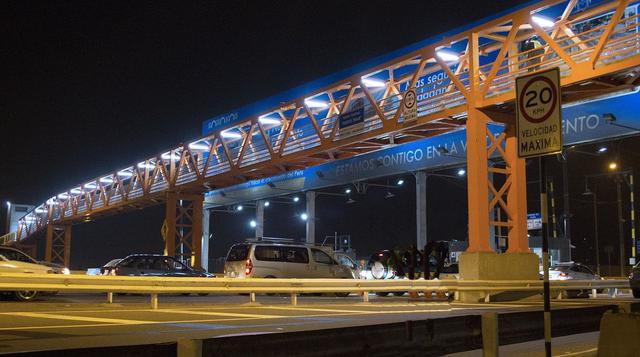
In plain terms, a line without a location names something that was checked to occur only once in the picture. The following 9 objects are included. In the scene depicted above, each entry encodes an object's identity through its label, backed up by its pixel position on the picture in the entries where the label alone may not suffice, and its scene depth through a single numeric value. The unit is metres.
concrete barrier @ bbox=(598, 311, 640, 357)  6.93
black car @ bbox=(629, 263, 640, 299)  20.52
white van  23.34
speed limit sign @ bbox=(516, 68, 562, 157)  6.84
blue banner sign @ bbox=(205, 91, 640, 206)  25.31
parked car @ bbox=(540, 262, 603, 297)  27.18
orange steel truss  18.59
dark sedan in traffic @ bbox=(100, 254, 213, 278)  24.97
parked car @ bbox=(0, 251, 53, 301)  18.80
